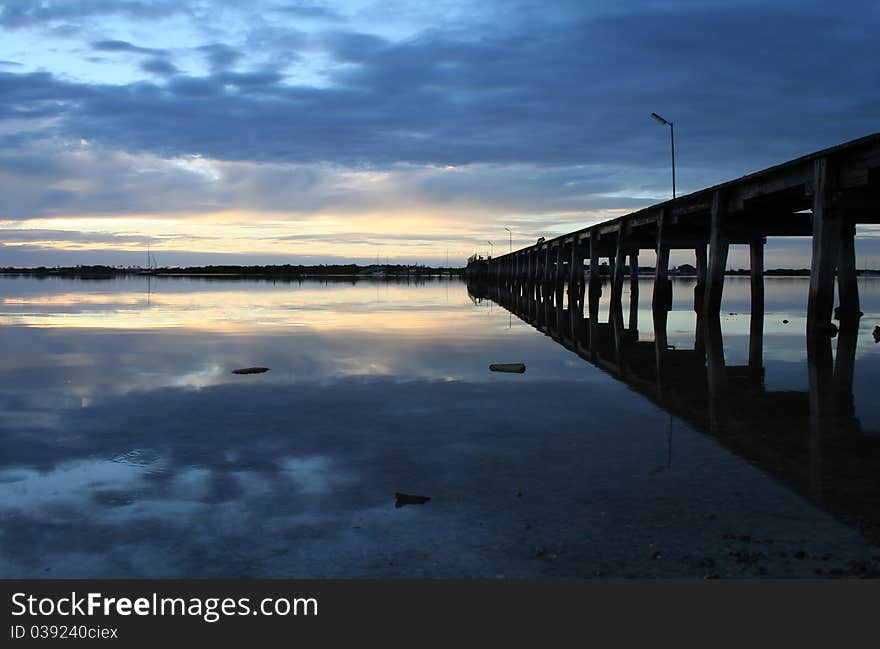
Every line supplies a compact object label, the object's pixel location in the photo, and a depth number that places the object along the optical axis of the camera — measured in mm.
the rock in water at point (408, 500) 5727
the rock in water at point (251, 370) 13080
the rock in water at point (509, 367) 13508
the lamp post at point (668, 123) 33750
